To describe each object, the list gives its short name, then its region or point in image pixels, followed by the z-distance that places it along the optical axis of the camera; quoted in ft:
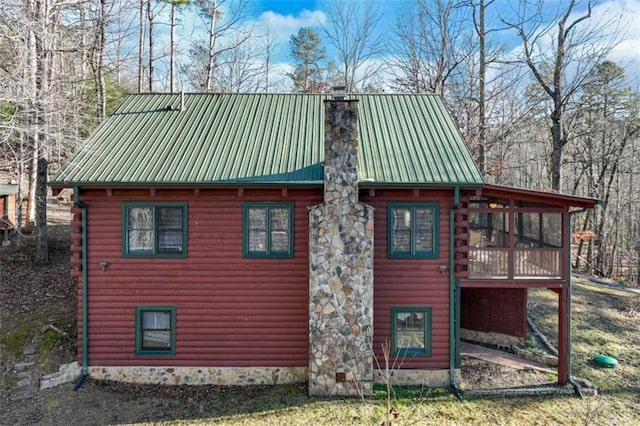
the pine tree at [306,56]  94.79
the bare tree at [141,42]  67.68
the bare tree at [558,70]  65.82
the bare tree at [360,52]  82.53
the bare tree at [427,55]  71.77
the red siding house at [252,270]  28.71
